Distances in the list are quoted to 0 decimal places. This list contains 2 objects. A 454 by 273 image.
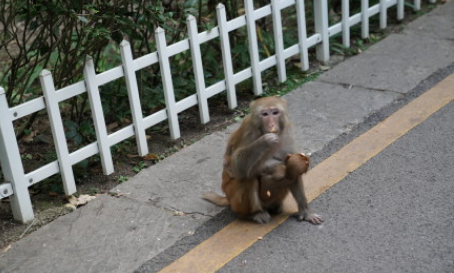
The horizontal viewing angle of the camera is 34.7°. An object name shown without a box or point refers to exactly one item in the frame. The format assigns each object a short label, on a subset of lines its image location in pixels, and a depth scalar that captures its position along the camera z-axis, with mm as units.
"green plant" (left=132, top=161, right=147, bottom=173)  5416
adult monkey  4328
